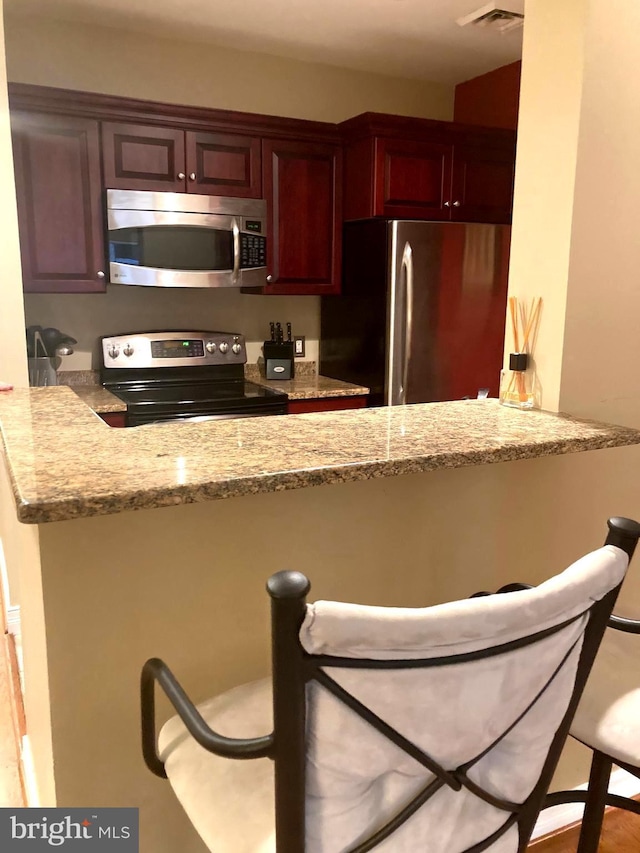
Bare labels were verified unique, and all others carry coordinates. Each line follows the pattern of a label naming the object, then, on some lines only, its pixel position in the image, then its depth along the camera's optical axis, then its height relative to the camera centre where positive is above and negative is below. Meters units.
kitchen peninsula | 1.12 -0.46
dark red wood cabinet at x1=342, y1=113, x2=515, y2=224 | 3.28 +0.57
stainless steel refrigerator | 3.17 -0.08
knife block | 3.61 -0.36
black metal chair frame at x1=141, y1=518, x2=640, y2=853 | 0.71 -0.49
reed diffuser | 1.63 -0.16
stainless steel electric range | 3.03 -0.42
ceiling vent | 2.86 +1.12
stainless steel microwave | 3.01 +0.21
